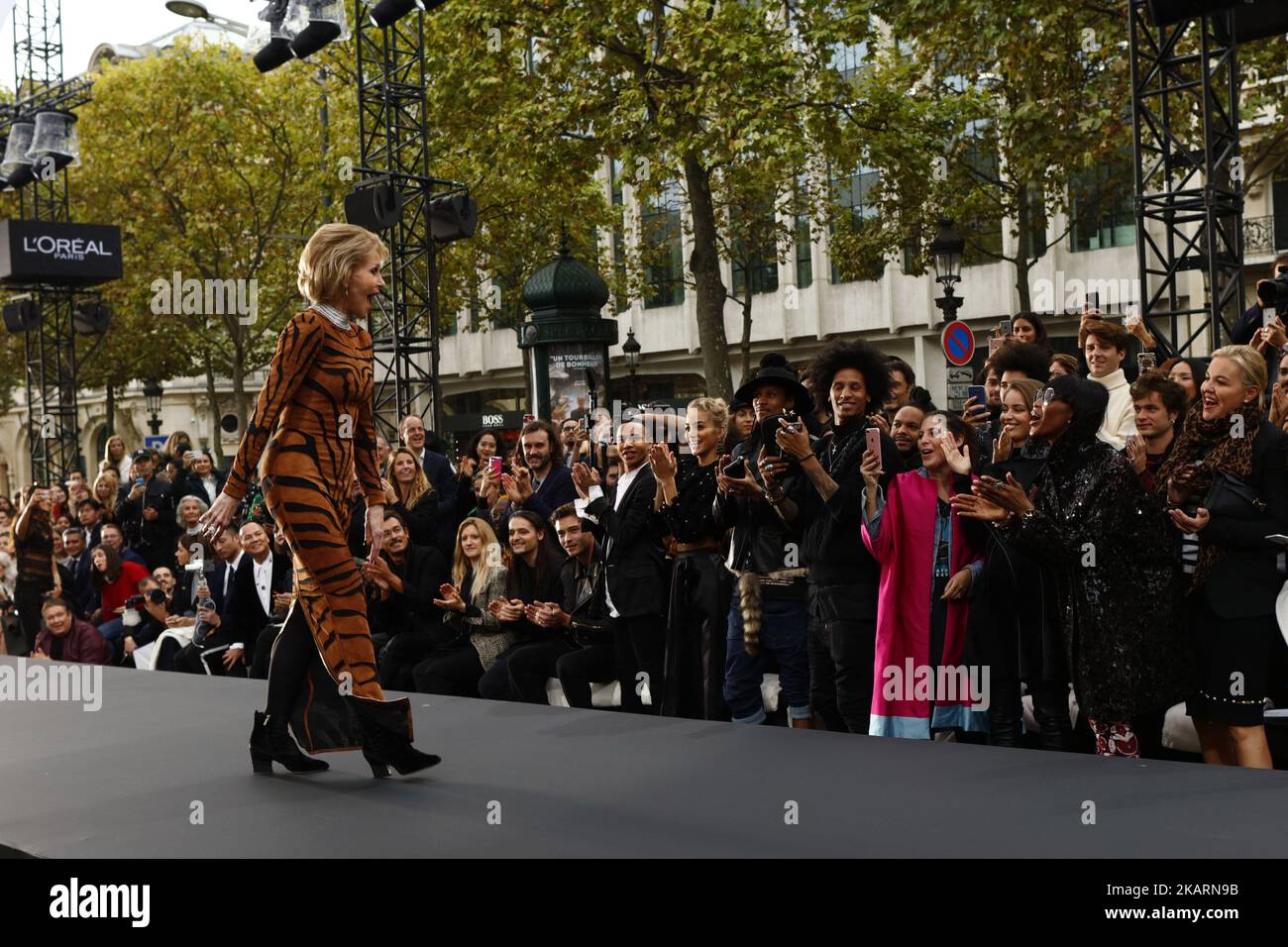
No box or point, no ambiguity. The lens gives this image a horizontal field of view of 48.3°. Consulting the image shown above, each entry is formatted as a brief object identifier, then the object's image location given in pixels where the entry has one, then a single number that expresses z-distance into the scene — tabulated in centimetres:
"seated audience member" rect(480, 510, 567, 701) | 830
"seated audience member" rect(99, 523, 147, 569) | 1275
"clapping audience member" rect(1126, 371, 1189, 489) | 614
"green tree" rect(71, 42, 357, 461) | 3228
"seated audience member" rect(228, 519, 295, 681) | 970
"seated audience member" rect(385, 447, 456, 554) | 963
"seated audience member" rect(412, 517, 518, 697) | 845
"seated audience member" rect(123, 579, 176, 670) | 1153
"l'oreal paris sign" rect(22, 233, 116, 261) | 2203
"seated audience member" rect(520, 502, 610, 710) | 791
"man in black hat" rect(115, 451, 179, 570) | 1385
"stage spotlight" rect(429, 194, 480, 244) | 1644
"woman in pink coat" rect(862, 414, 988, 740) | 630
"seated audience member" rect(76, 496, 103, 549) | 1449
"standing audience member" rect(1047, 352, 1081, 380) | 763
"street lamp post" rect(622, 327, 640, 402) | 3015
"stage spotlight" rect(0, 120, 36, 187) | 2225
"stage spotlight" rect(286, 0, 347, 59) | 1551
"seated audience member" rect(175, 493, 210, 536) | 1240
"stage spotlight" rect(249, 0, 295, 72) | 1580
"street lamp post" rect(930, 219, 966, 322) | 1986
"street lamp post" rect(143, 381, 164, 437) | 3622
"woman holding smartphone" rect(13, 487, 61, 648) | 1309
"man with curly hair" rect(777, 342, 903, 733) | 645
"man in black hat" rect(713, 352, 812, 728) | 674
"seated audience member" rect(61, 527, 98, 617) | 1312
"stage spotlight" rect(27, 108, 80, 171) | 2177
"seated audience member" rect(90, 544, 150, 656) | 1244
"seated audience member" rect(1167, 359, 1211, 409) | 696
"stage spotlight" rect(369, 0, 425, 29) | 1483
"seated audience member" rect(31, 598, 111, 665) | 1156
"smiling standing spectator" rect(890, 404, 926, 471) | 702
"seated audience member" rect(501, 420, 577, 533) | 855
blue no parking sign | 1378
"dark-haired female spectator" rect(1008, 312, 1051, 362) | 822
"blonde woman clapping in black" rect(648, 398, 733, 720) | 712
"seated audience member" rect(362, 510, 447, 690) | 888
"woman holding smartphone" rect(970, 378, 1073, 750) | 608
